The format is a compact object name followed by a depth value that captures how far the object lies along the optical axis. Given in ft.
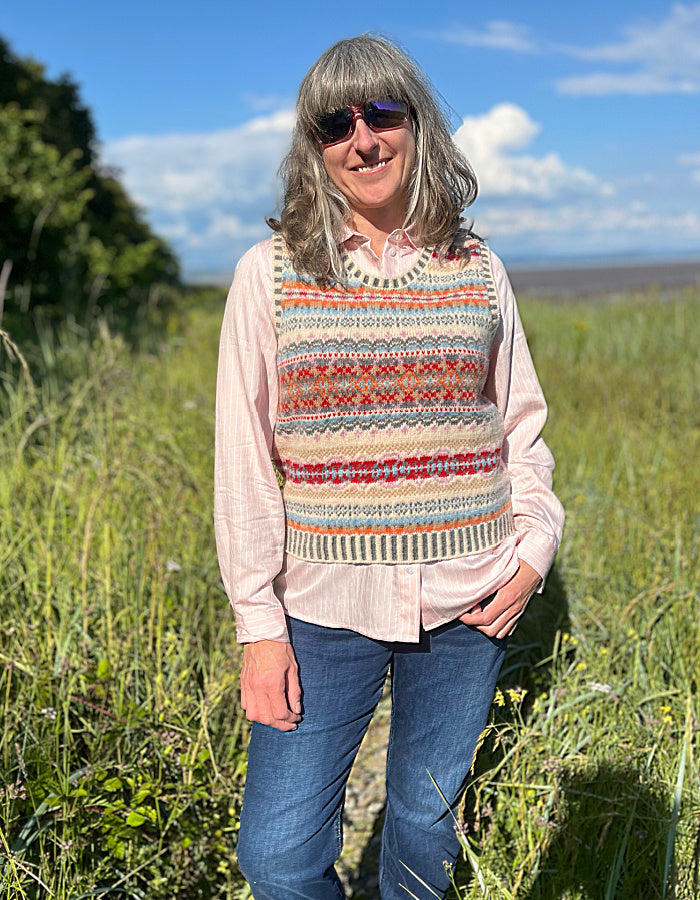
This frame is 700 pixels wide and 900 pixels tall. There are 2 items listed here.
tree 21.61
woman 5.02
